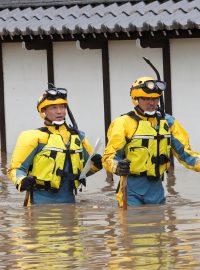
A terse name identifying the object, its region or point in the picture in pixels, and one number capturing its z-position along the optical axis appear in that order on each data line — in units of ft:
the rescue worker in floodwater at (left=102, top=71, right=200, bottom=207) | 41.70
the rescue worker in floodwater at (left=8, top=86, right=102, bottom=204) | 42.16
